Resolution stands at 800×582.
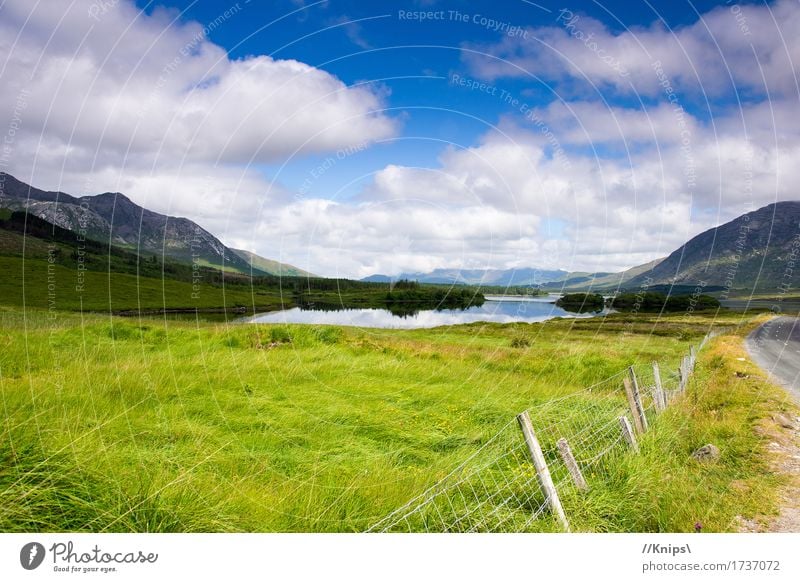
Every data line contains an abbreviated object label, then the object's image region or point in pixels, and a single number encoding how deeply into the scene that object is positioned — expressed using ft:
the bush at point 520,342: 93.37
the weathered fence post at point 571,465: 16.20
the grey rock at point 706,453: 22.85
